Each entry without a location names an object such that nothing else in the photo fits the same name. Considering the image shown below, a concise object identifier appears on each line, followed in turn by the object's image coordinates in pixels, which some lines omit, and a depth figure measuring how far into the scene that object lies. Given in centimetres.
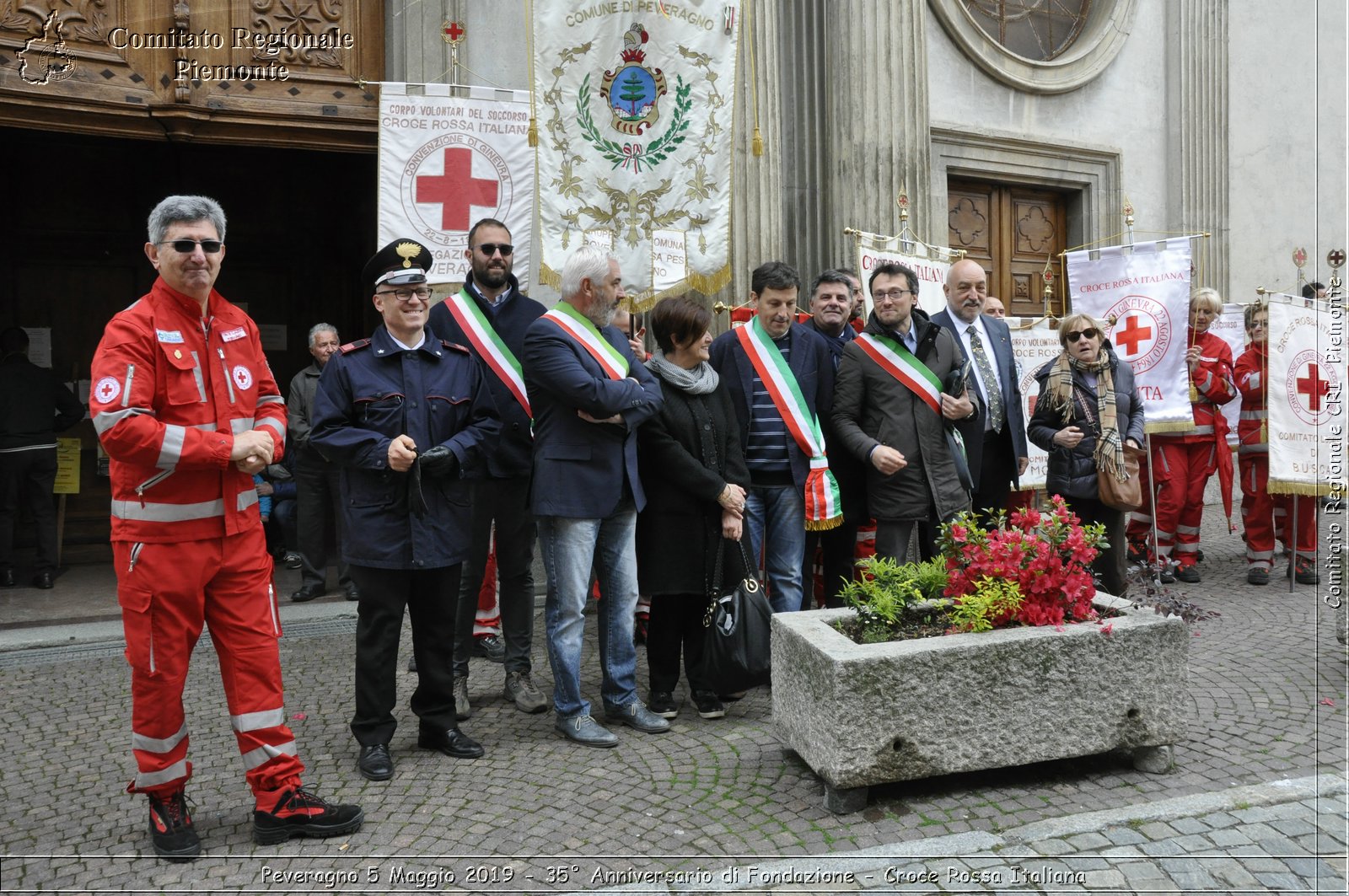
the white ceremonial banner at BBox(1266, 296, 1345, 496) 733
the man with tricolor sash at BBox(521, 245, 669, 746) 429
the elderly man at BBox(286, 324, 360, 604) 748
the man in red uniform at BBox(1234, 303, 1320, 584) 750
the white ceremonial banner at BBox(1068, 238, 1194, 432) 718
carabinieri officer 399
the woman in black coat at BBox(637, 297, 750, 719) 459
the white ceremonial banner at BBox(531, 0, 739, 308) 630
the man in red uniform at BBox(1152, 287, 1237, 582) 765
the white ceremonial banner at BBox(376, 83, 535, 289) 606
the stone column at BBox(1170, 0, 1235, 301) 1082
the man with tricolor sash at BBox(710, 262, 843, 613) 506
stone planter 356
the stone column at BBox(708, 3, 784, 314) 812
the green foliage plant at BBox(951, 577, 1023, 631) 381
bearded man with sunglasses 486
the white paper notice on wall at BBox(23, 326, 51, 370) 950
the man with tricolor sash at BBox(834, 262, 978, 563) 508
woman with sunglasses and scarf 579
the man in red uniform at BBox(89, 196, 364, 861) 329
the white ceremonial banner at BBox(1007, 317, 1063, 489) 797
